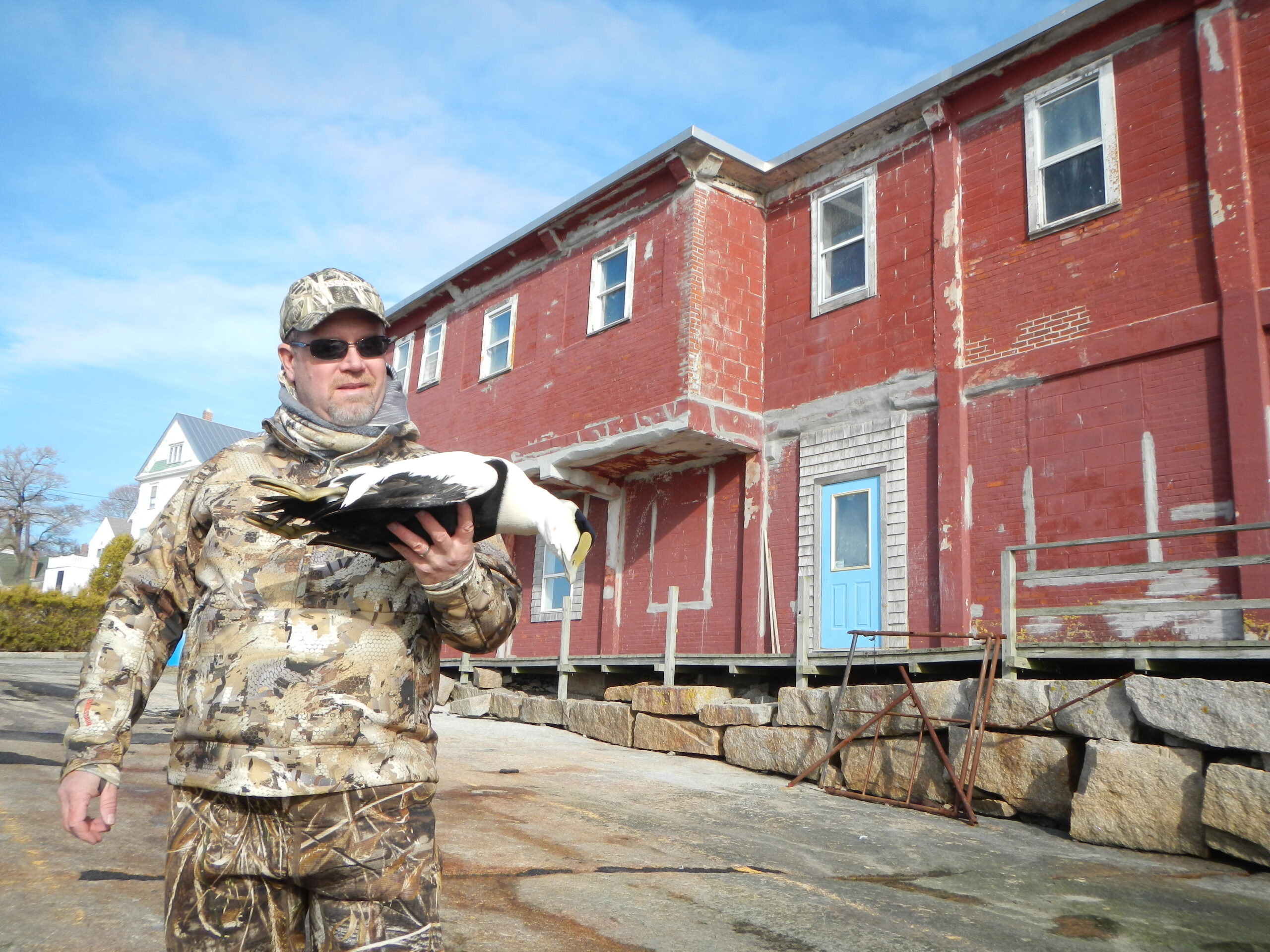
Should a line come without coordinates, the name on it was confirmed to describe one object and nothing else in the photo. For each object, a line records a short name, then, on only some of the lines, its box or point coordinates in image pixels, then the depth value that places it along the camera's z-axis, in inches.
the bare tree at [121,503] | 2455.7
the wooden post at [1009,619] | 343.0
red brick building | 363.6
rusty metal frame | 321.1
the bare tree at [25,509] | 2095.2
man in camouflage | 80.9
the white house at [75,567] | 2196.1
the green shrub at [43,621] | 996.6
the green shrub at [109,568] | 1235.6
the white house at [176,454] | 1903.3
